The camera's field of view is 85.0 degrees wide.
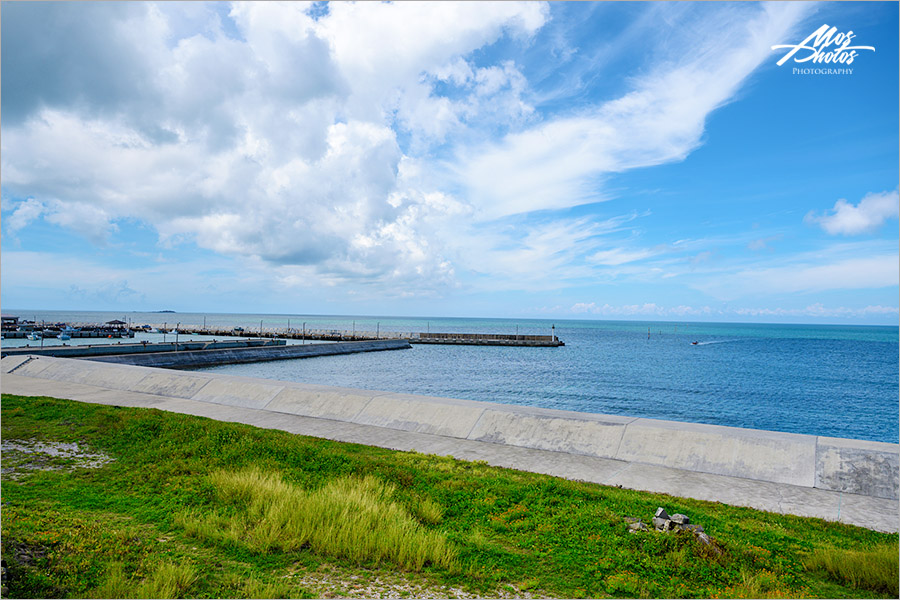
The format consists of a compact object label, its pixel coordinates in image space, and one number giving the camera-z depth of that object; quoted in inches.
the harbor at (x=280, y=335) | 3393.2
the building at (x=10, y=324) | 3382.9
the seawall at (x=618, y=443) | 371.6
